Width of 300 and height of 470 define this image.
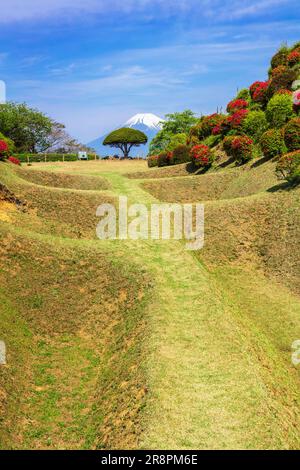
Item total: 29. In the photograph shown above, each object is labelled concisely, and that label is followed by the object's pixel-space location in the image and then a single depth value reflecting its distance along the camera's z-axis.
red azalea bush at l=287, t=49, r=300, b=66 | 52.20
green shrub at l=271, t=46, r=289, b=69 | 54.91
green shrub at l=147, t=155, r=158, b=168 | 56.52
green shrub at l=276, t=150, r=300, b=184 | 28.44
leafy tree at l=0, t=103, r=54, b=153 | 83.69
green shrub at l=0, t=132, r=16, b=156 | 58.07
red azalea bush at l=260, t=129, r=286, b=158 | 35.84
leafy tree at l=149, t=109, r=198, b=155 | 84.25
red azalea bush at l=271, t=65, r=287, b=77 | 50.21
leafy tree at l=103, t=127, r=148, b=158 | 80.38
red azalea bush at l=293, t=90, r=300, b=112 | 38.78
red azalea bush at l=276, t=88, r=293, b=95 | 42.29
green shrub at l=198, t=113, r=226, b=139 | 53.60
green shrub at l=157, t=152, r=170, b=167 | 53.52
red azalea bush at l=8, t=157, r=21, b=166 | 46.61
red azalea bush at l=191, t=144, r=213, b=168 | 44.69
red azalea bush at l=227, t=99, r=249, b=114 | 51.78
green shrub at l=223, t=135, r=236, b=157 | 43.52
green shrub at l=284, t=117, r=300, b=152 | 31.81
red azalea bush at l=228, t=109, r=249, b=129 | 45.53
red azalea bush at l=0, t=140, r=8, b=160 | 40.39
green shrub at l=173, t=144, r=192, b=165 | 51.03
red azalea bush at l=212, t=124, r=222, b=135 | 50.44
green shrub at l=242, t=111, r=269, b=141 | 42.95
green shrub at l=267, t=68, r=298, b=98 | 45.81
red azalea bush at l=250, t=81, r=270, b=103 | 49.19
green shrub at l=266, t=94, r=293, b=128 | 39.59
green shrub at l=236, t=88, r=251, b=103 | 57.58
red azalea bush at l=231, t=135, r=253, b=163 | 39.84
